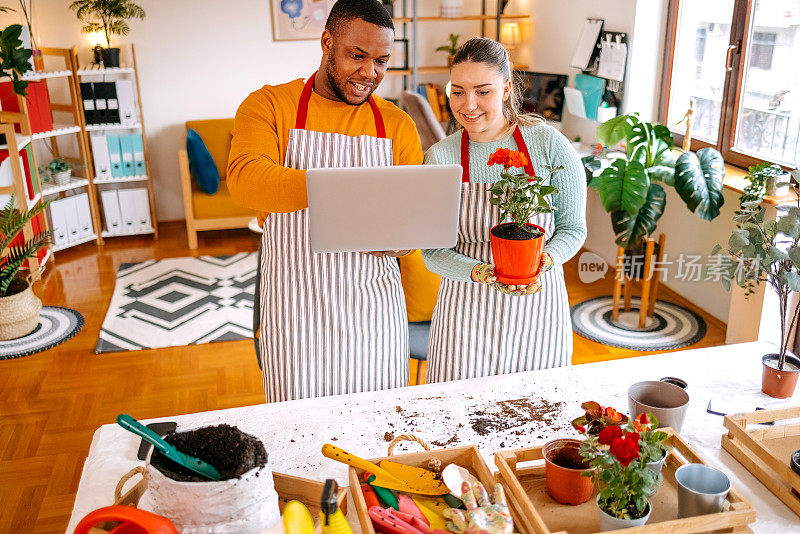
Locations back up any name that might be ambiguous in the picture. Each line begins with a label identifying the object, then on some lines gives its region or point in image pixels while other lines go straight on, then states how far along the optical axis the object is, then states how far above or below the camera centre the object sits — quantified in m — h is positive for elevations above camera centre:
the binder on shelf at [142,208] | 5.62 -1.25
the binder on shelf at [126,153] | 5.46 -0.82
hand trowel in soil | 1.04 -0.56
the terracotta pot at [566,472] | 1.23 -0.71
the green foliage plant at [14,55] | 4.29 -0.10
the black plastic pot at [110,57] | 5.23 -0.14
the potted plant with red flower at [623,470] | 1.11 -0.63
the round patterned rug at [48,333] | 3.84 -1.52
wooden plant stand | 3.91 -1.31
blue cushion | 5.38 -0.90
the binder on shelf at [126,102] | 5.30 -0.45
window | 3.61 -0.26
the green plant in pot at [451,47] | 6.05 -0.13
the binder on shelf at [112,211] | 5.57 -1.25
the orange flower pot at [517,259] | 1.54 -0.46
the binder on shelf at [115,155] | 5.43 -0.83
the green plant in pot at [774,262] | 1.63 -0.51
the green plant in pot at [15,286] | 3.89 -1.26
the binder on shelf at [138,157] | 5.49 -0.86
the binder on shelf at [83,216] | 5.38 -1.24
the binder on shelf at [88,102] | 5.23 -0.44
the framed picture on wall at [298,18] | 5.83 +0.11
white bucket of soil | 1.05 -0.61
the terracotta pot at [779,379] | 1.63 -0.74
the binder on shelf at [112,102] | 5.27 -0.45
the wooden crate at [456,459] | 1.27 -0.71
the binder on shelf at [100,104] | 5.25 -0.46
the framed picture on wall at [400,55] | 6.06 -0.19
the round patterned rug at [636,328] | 3.82 -1.52
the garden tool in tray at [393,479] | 1.26 -0.72
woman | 1.81 -0.49
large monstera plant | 3.54 -0.71
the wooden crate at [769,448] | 1.30 -0.75
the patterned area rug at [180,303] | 4.01 -1.52
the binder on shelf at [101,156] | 5.39 -0.83
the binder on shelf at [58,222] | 5.22 -1.25
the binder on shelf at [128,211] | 5.60 -1.26
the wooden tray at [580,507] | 1.14 -0.74
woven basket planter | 3.88 -1.38
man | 1.71 -0.54
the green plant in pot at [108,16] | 5.16 +0.13
